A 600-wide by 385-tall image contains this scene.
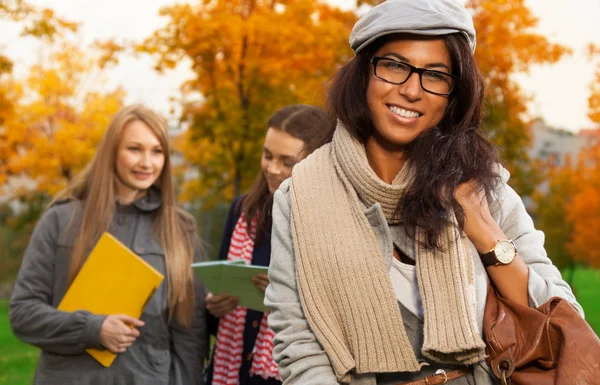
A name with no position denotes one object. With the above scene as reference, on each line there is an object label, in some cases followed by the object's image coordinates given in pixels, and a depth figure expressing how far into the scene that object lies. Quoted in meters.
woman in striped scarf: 4.17
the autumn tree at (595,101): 18.08
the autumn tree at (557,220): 37.73
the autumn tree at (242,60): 16.38
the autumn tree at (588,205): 24.00
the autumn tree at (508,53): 19.11
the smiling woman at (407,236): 2.26
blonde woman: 4.21
